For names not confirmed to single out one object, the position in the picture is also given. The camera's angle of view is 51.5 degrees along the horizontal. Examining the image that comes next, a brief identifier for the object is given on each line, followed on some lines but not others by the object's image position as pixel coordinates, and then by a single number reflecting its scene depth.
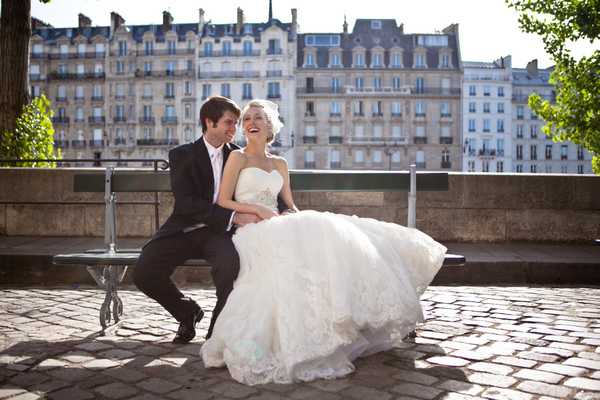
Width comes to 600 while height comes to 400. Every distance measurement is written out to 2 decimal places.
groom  4.11
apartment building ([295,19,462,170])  63.84
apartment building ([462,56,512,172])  70.06
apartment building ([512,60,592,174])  76.94
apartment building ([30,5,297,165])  64.25
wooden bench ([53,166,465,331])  4.44
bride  3.39
